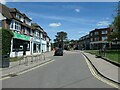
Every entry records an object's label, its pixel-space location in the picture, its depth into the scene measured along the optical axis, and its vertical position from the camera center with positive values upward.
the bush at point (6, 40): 9.96 +0.78
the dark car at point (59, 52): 20.06 -1.02
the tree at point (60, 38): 56.19 +5.61
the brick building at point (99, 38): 44.13 +4.26
